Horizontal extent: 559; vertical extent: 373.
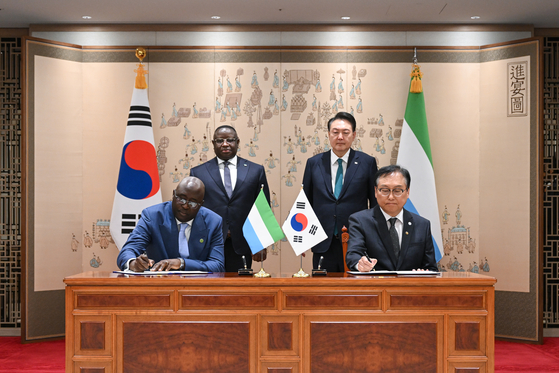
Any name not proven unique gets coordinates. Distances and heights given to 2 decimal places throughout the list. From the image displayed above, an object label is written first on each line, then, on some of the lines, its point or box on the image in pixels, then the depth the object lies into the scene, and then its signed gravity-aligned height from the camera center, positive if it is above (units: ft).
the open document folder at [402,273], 9.12 -1.63
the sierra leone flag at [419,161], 16.57 +0.78
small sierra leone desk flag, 9.43 -0.85
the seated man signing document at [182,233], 10.09 -1.03
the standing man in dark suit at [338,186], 12.32 -0.05
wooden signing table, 8.32 -2.38
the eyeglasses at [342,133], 12.25 +1.26
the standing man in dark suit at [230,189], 13.24 -0.15
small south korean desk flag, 9.33 -0.82
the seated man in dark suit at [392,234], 9.68 -0.98
